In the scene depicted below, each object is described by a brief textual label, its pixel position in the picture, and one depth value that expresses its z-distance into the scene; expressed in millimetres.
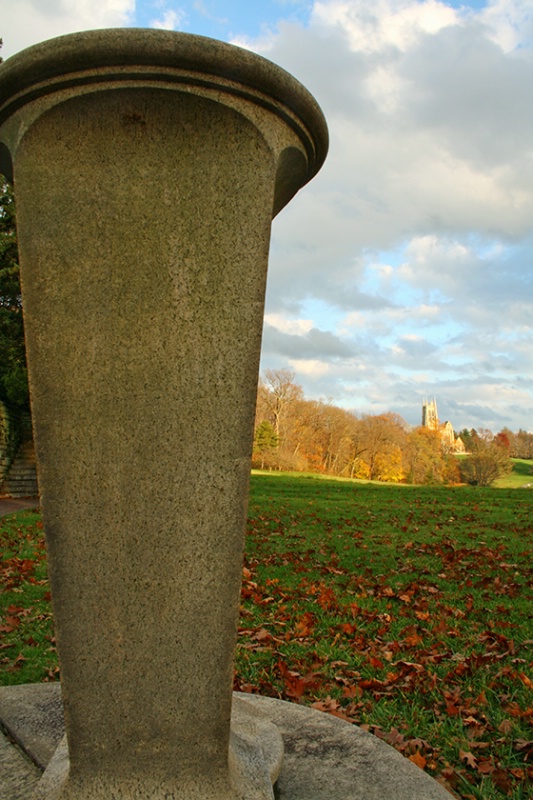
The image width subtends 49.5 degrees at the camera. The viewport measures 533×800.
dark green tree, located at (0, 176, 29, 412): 15633
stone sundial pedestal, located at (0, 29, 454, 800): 1800
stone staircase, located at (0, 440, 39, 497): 16922
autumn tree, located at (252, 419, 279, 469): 39344
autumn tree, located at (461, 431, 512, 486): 47812
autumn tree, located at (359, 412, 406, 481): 54000
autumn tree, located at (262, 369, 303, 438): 46322
